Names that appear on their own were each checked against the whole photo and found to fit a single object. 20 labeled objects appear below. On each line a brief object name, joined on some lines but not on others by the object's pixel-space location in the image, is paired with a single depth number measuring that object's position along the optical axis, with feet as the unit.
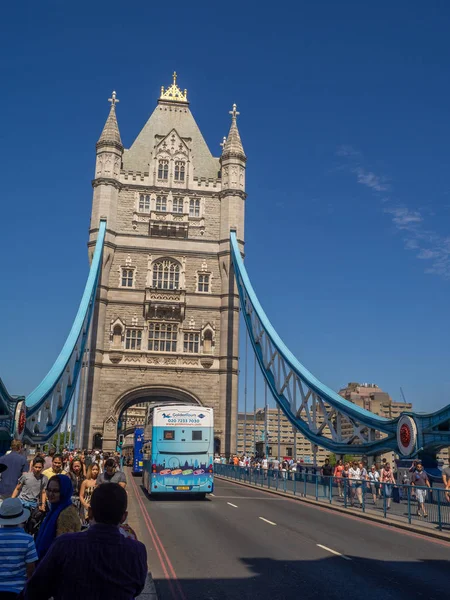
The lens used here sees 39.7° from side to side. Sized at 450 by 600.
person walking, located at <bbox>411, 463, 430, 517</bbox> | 50.90
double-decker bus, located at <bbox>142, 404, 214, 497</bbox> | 70.13
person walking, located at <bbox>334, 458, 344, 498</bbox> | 77.32
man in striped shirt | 14.02
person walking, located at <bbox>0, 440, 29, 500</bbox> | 35.24
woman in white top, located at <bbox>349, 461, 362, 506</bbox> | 61.87
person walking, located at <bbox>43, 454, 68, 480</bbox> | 32.19
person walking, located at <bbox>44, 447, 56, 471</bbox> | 48.49
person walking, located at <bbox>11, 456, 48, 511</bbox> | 30.89
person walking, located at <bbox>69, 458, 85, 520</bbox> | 35.71
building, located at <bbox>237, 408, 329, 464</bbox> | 475.31
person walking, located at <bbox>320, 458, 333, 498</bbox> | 70.28
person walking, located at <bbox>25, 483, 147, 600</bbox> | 10.48
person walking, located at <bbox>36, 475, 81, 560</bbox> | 17.65
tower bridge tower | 142.41
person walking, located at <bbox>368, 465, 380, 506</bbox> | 58.65
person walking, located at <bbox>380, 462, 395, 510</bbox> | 56.34
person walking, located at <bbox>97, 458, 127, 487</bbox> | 33.08
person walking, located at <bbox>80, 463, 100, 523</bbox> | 33.29
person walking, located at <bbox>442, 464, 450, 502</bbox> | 48.98
